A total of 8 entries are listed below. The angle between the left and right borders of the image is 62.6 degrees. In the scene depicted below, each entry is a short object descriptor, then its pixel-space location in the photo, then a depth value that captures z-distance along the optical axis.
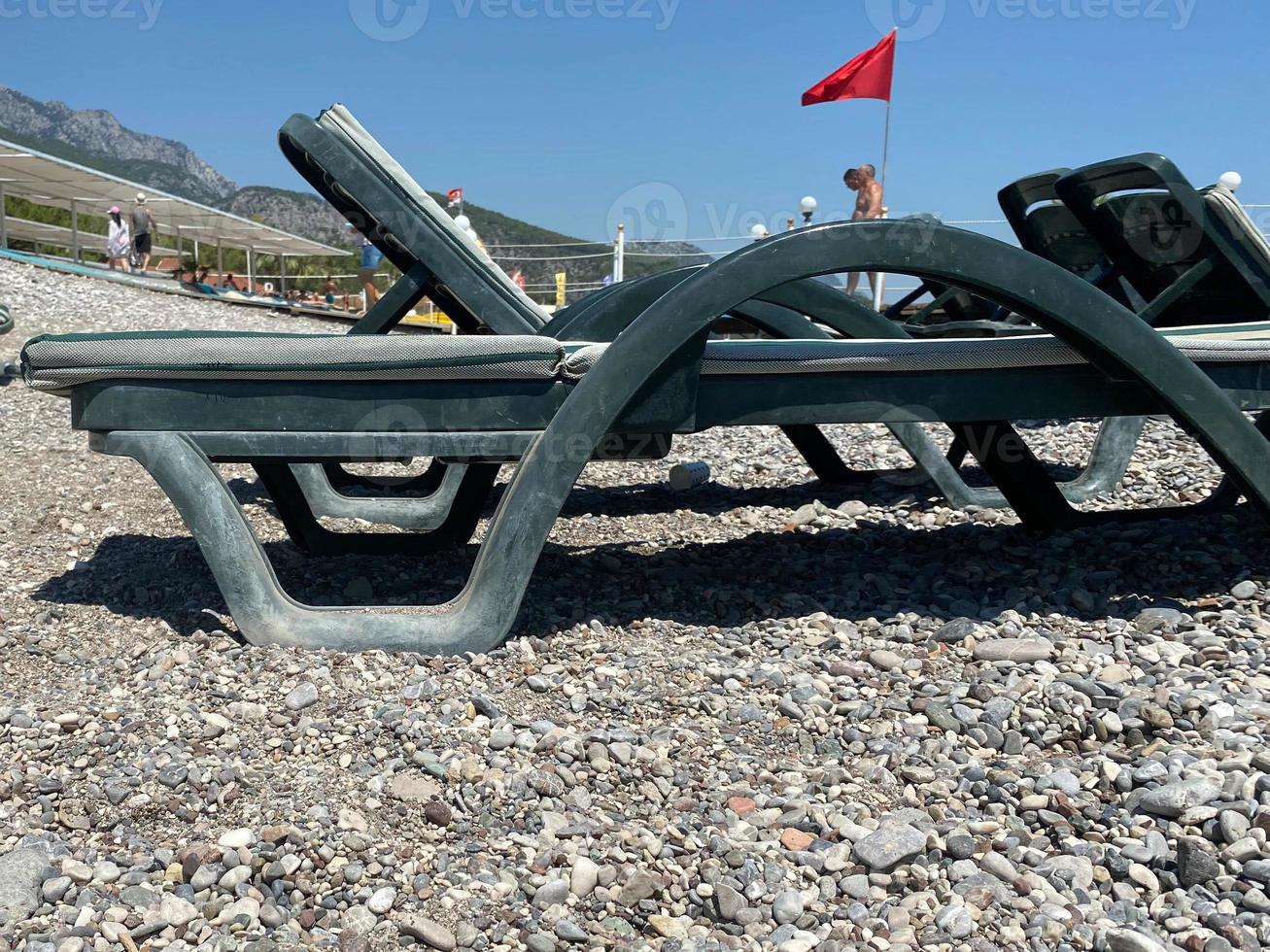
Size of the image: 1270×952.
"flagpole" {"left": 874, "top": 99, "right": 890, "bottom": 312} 12.20
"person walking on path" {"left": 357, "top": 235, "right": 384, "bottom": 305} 11.70
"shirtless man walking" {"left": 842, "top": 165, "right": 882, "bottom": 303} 10.27
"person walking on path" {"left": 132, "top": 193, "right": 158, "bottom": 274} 20.55
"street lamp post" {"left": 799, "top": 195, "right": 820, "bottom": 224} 12.66
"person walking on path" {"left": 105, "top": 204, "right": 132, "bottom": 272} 20.69
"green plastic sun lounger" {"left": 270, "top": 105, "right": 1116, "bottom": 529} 4.25
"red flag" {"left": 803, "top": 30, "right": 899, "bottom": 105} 14.34
